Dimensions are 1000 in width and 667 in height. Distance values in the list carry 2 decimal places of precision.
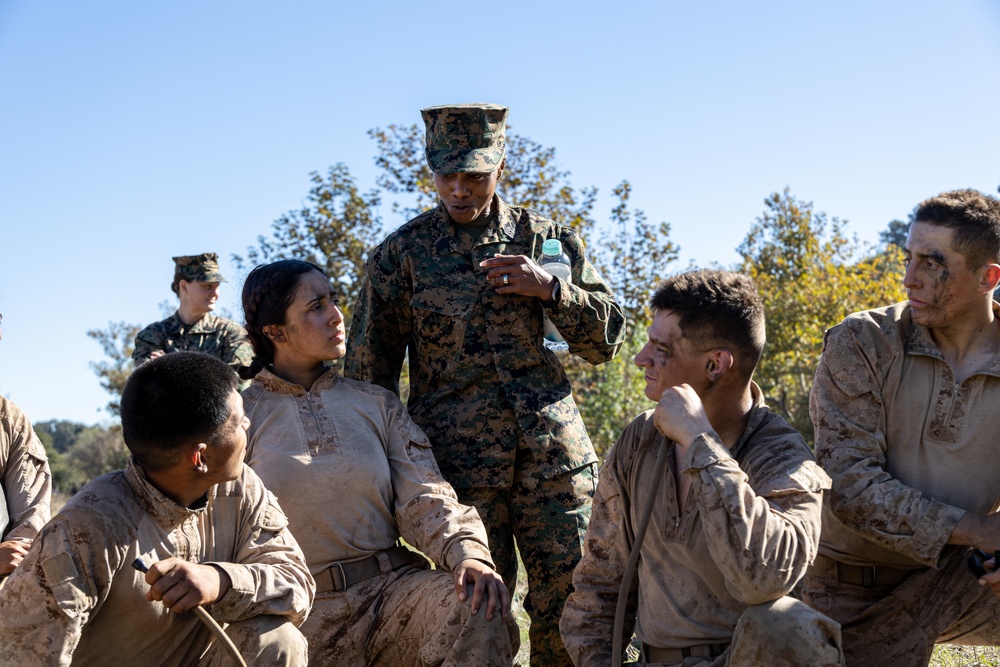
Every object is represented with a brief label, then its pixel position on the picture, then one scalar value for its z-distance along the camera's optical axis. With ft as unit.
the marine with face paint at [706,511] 10.09
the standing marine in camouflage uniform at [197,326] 29.73
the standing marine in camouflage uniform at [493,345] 15.08
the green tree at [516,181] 38.27
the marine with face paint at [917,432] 13.02
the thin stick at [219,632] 10.08
